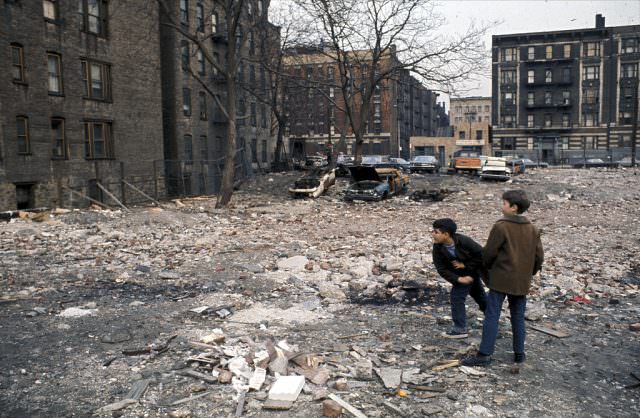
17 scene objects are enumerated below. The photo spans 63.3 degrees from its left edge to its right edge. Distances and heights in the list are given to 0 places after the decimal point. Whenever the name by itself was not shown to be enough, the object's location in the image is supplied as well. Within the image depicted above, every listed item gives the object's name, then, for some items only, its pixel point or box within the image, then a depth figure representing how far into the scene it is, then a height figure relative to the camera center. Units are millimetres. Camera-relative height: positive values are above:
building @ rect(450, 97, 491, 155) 81875 +2752
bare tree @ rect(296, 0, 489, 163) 24938 +5915
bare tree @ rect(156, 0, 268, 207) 20516 +2958
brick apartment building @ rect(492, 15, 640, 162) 64750 +7994
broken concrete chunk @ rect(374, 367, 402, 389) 4793 -2099
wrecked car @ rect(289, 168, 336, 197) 24891 -1377
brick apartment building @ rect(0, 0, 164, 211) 21562 +2799
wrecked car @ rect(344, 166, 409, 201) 23281 -1308
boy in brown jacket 4906 -1035
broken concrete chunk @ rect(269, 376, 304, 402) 4484 -2032
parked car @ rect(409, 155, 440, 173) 37934 -775
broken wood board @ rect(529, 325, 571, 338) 6133 -2151
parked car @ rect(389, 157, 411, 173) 37794 -712
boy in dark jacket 5430 -1131
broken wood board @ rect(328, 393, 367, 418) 4214 -2080
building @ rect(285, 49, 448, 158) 66125 +3564
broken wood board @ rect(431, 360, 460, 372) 5148 -2111
